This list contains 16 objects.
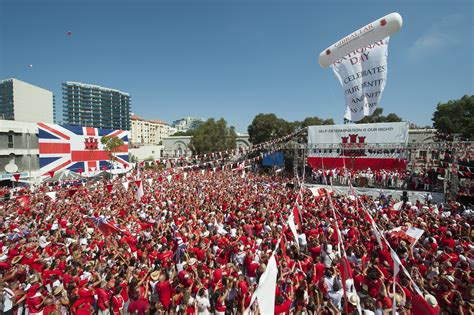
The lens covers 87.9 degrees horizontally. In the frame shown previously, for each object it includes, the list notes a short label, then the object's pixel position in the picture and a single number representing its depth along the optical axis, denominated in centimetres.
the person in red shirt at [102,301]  477
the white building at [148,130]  12254
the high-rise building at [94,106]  16162
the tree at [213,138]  4506
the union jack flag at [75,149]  3061
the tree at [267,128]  4538
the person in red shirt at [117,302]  466
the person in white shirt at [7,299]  488
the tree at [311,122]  5144
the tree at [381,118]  5666
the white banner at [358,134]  2394
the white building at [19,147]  2708
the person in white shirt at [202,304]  460
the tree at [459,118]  4093
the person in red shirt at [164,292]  493
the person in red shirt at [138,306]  435
